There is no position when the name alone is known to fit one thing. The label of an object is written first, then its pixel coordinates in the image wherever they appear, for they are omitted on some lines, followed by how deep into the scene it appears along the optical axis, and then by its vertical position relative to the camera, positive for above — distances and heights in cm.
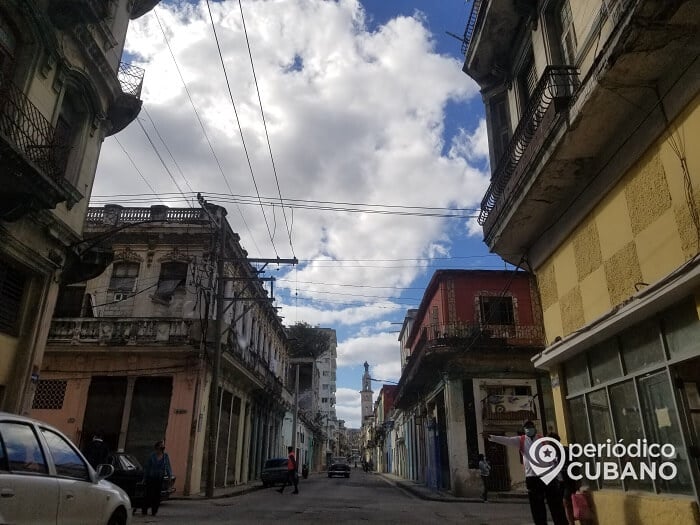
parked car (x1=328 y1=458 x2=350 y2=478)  4028 -43
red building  2025 +351
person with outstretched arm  782 -43
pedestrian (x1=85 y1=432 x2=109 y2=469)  1376 +22
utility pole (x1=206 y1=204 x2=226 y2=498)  1712 +263
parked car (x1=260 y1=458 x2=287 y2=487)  2517 -41
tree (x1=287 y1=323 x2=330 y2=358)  5744 +1293
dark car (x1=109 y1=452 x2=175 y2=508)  1202 -29
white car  393 -15
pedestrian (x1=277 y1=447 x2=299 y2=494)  1989 -21
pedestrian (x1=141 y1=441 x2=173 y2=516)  1154 -40
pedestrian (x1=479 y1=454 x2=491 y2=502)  1834 -33
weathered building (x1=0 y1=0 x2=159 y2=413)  951 +567
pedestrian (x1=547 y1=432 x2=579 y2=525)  830 -38
